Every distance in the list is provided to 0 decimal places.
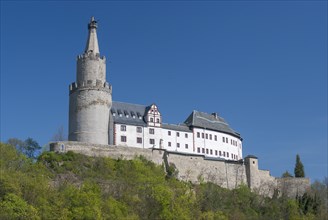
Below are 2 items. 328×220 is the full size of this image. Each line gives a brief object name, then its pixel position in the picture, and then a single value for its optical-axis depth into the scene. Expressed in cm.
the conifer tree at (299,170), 9335
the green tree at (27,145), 9194
